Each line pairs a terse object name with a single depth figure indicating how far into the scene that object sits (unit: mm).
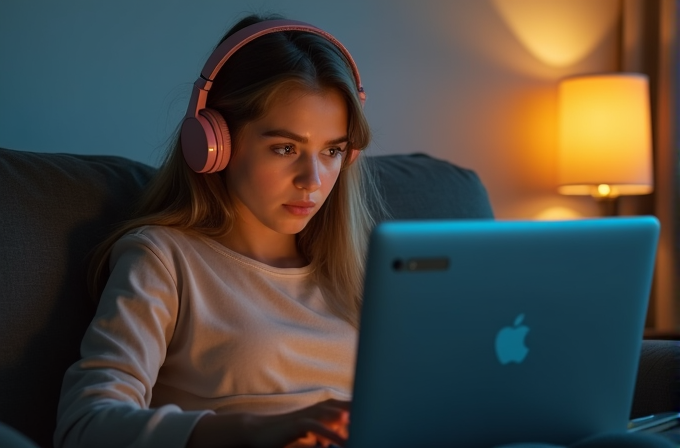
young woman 1206
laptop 772
